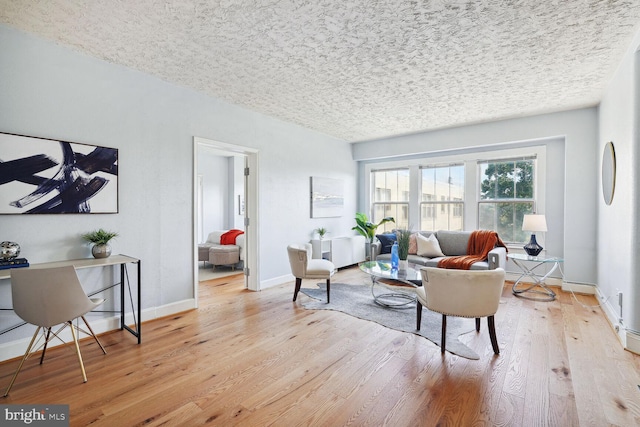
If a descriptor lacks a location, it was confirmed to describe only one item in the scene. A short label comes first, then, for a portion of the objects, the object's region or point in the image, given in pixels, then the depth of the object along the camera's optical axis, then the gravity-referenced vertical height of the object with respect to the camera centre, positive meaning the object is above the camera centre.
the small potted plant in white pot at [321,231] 5.72 -0.42
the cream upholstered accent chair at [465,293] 2.52 -0.69
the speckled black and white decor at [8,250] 2.39 -0.34
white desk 2.56 -0.49
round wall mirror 3.34 +0.44
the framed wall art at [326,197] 5.74 +0.23
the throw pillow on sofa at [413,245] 5.43 -0.64
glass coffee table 3.71 -1.20
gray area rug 2.94 -1.23
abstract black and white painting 2.54 +0.28
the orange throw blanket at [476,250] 4.61 -0.66
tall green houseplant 6.37 -0.37
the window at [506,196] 5.17 +0.24
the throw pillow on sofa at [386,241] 5.67 -0.60
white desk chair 2.12 -0.63
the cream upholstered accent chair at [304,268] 3.96 -0.77
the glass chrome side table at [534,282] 4.28 -1.09
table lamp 4.38 -0.24
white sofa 5.99 -0.88
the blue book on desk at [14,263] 2.32 -0.43
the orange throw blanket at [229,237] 6.29 -0.59
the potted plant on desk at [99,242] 2.88 -0.32
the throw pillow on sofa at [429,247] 5.23 -0.64
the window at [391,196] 6.57 +0.29
